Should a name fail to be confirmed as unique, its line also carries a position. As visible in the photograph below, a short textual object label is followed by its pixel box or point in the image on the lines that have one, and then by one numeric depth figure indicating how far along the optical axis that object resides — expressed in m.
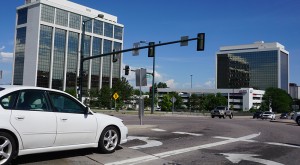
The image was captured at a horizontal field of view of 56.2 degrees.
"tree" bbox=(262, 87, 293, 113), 117.42
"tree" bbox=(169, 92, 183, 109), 100.88
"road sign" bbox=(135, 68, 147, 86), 14.98
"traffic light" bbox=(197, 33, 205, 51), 19.43
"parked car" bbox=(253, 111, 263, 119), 51.86
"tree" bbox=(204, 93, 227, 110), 98.95
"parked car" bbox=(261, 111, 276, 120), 43.11
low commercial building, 118.58
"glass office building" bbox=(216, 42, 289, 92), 137.93
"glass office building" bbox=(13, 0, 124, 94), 92.52
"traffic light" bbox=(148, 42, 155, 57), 22.07
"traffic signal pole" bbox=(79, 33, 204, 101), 19.45
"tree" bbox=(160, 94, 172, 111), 79.27
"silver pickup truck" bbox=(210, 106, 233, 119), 39.73
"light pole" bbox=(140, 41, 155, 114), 38.47
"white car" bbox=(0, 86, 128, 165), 5.27
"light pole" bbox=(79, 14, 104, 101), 22.82
